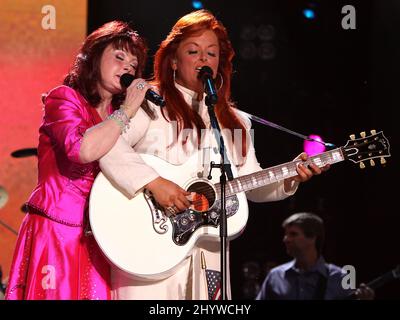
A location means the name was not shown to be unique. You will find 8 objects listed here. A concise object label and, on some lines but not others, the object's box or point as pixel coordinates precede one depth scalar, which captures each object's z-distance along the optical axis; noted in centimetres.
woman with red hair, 636
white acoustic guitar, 623
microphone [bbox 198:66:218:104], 605
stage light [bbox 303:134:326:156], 919
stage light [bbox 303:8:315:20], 923
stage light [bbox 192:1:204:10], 871
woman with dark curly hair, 636
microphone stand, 606
